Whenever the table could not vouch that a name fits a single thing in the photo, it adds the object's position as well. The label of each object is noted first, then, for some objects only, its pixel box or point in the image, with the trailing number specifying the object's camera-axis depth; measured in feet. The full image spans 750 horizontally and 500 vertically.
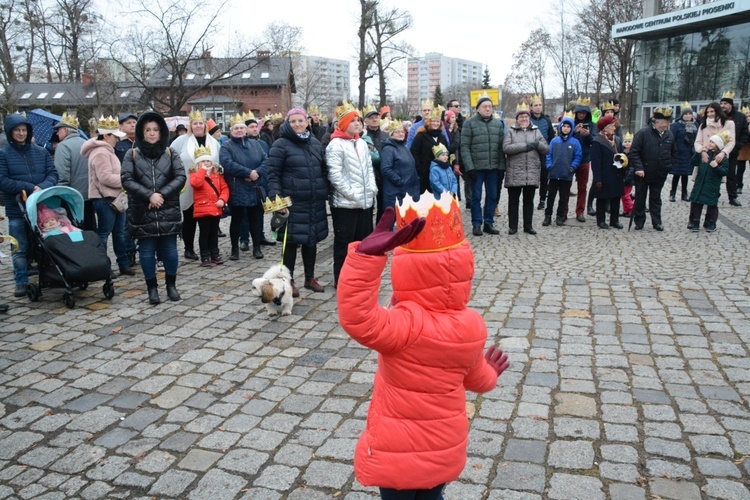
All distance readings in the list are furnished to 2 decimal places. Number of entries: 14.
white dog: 20.20
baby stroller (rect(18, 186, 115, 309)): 21.99
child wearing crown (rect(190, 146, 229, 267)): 27.71
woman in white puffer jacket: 22.45
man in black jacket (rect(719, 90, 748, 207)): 41.60
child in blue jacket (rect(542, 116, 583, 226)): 36.83
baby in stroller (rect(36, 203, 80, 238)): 22.88
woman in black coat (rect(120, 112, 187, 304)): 21.53
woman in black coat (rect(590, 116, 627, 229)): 35.55
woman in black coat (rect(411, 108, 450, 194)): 33.45
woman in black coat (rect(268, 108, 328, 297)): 22.25
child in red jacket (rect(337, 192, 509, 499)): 7.27
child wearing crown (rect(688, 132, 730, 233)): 33.58
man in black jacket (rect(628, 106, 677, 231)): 34.14
